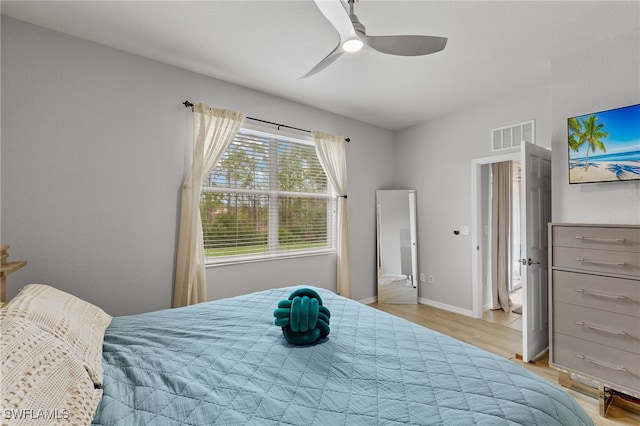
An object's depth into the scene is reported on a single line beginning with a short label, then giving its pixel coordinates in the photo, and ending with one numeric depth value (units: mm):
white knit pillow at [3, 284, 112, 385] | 1060
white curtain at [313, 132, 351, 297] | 3764
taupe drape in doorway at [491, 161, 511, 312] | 4062
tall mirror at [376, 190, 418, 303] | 4234
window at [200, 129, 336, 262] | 2980
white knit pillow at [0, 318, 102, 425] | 734
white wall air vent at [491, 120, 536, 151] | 3162
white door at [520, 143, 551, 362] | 2570
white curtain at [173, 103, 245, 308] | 2607
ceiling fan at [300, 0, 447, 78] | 1513
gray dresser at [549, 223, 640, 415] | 1928
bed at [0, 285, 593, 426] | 887
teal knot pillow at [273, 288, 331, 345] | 1394
